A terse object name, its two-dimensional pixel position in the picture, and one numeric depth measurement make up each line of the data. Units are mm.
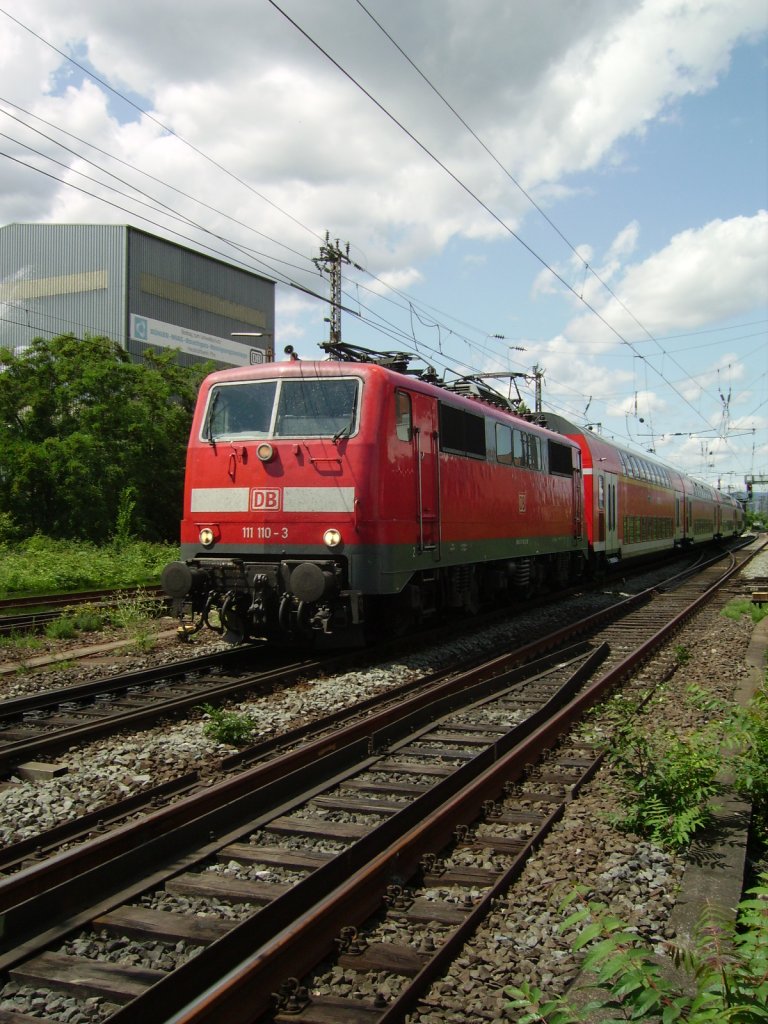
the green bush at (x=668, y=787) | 4527
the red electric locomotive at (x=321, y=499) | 9117
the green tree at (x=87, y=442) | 26688
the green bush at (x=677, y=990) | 2203
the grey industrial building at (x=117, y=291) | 39562
